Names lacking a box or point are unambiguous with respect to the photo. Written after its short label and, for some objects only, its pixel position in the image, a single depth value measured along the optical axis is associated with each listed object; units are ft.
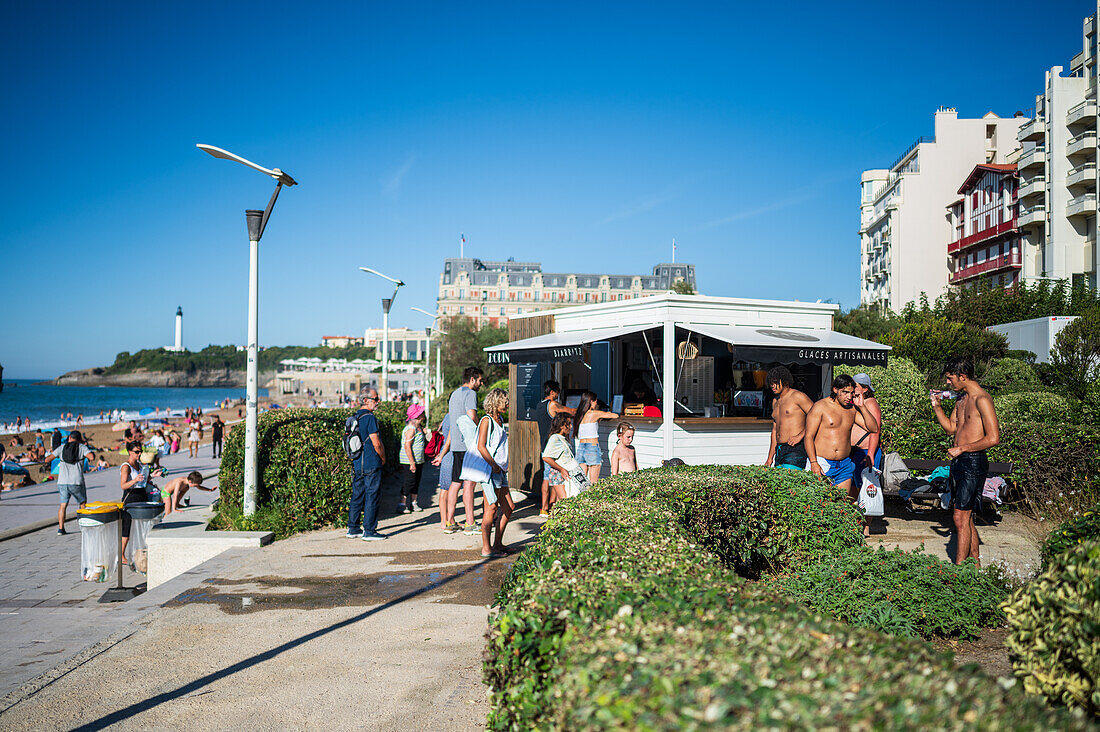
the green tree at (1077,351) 51.19
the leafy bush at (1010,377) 47.65
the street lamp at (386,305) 69.21
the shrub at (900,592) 14.10
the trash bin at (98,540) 21.42
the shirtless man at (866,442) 24.98
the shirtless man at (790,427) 23.66
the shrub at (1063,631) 7.15
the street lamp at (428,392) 91.19
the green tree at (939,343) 67.05
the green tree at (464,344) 151.76
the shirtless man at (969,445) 19.36
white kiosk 30.40
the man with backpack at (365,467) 26.02
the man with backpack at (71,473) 34.24
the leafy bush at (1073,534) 11.34
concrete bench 24.36
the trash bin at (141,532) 23.52
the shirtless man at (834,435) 23.11
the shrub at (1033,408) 29.60
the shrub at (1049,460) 27.22
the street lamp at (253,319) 26.48
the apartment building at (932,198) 176.96
